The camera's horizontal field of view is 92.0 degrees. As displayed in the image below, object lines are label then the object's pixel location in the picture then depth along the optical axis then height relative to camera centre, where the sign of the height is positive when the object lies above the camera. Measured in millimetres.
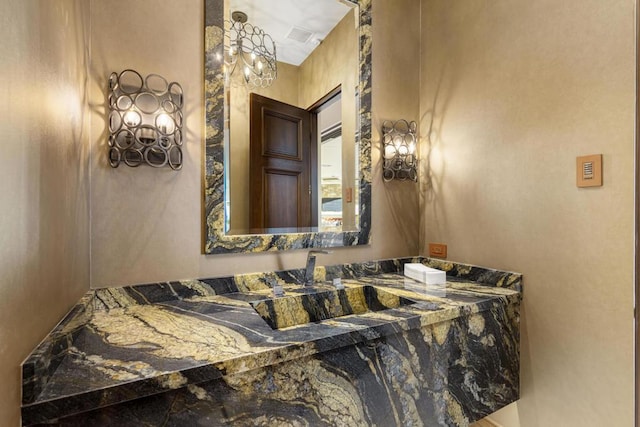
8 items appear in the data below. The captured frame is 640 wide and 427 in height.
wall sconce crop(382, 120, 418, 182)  1871 +384
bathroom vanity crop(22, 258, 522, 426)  719 -405
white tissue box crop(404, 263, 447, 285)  1612 -335
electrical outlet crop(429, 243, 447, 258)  1872 -234
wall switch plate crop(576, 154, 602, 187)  1209 +161
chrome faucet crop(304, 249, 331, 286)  1560 -278
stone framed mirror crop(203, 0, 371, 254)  1383 +213
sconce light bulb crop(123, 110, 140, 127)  1219 +382
